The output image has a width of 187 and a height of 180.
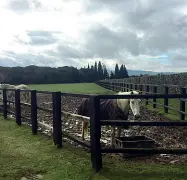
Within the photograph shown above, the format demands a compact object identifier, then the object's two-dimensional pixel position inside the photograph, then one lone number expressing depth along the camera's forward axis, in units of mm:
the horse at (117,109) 4837
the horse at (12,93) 12165
